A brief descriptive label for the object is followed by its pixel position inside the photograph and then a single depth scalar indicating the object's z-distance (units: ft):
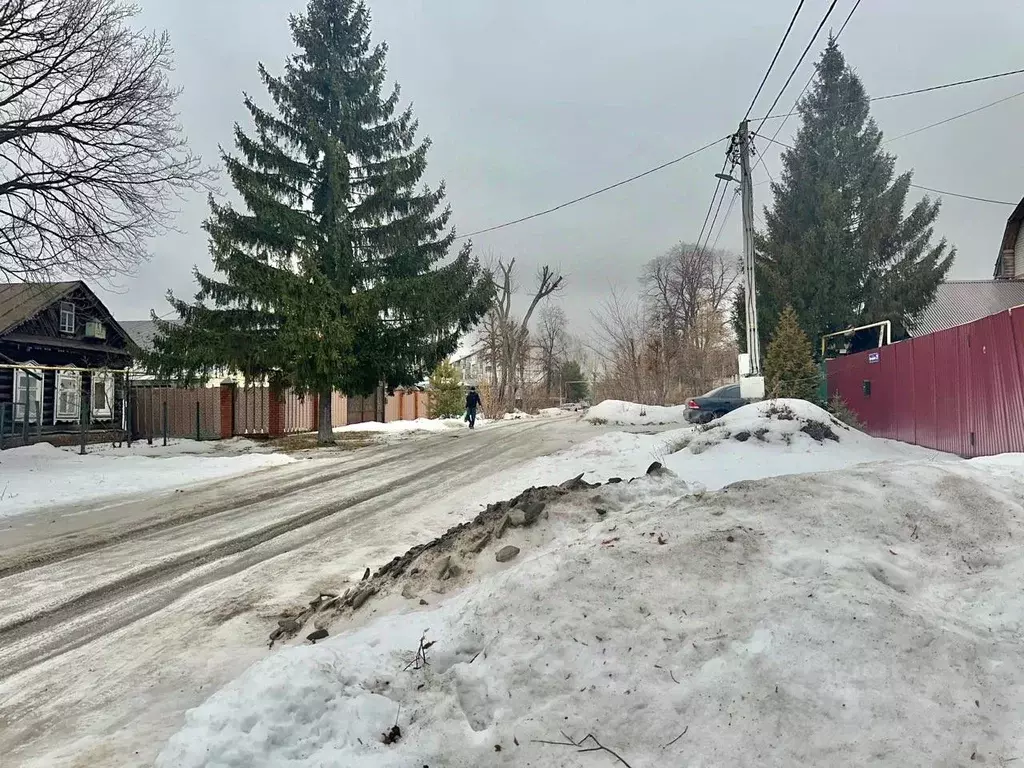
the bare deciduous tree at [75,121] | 40.75
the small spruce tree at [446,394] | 112.16
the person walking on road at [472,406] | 89.86
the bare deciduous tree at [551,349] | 201.87
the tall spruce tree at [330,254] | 56.54
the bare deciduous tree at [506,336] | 155.53
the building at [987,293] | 95.14
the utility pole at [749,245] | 48.75
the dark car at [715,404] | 66.49
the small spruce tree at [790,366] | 53.57
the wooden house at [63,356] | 66.95
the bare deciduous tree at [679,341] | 120.26
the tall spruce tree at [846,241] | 79.82
